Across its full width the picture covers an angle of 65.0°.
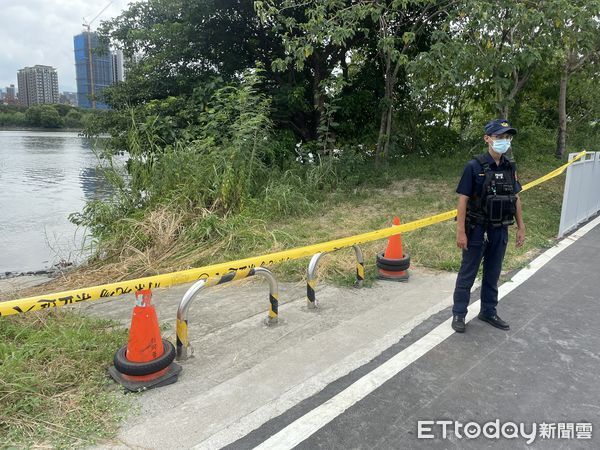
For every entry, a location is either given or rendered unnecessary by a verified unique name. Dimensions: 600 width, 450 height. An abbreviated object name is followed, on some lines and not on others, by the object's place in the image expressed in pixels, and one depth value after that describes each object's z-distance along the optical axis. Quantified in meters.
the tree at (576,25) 8.04
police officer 3.86
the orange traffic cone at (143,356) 3.10
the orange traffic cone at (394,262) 5.38
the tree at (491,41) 8.49
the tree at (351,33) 9.34
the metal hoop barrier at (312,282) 4.48
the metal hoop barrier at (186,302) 3.40
